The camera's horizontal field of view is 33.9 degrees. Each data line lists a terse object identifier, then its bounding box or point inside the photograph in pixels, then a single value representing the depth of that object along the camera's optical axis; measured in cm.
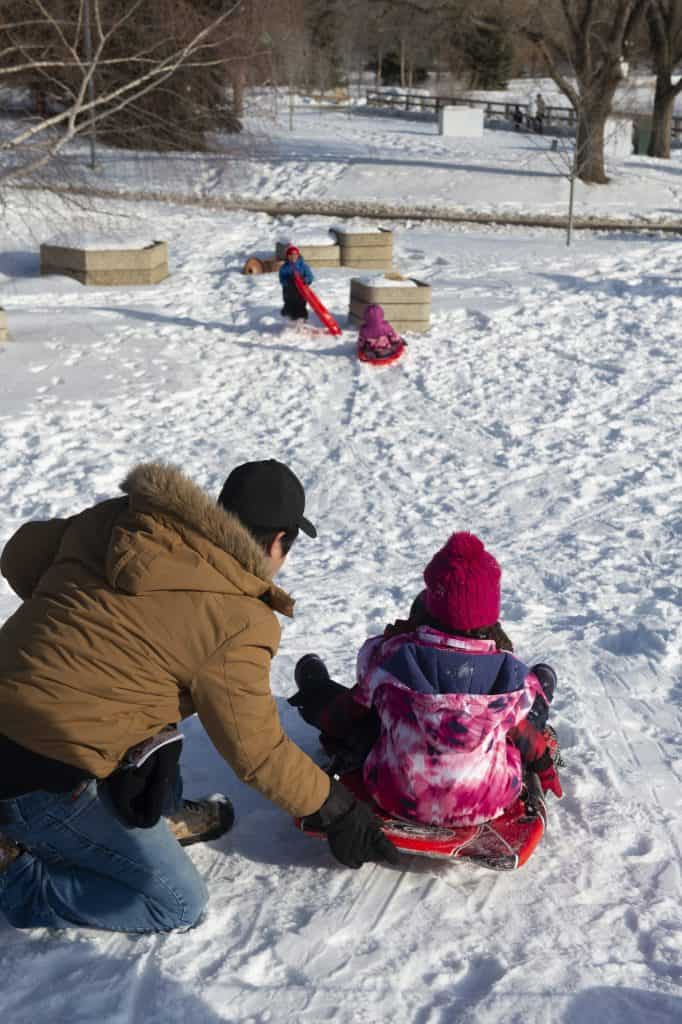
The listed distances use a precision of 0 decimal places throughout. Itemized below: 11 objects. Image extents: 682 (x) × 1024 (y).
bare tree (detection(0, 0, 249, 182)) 894
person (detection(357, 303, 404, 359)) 995
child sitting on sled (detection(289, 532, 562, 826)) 303
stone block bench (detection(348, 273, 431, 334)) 1057
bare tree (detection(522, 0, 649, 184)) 2069
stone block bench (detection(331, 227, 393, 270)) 1340
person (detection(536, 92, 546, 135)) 3405
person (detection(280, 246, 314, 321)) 1059
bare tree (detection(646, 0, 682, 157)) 2505
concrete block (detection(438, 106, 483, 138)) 3083
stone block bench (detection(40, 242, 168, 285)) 1234
